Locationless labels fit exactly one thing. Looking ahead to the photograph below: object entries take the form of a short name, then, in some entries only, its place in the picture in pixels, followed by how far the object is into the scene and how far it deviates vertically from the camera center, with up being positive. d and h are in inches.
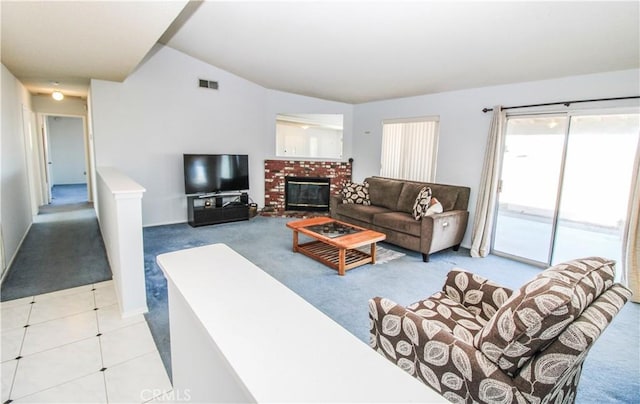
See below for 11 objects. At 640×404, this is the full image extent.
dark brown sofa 167.6 -32.5
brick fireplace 272.4 -15.4
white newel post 103.9 -31.7
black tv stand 227.5 -39.6
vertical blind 218.8 +7.1
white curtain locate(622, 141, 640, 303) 131.5 -31.2
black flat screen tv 224.1 -14.5
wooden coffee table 148.5 -38.9
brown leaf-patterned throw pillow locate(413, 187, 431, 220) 172.9 -23.7
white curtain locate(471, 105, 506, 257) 174.7 -15.2
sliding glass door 143.9 -10.5
